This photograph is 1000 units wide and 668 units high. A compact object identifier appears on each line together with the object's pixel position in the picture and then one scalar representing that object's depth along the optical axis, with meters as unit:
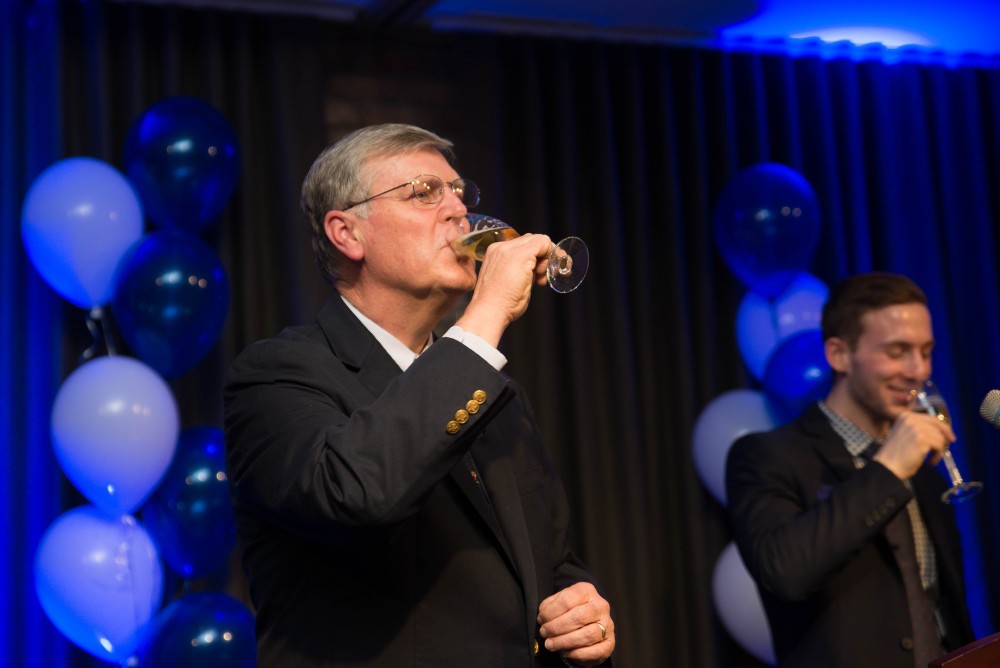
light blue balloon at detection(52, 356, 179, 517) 3.00
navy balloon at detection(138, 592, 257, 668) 2.95
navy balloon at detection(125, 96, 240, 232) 3.26
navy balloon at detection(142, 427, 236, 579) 3.11
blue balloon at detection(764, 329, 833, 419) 3.57
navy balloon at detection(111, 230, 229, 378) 3.14
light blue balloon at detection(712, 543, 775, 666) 3.58
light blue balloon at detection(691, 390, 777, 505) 3.72
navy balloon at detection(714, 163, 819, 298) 3.75
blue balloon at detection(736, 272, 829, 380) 3.79
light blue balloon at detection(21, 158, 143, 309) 3.14
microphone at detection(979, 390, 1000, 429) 1.62
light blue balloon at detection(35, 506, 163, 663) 2.97
